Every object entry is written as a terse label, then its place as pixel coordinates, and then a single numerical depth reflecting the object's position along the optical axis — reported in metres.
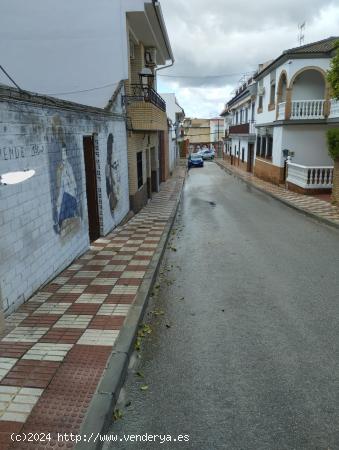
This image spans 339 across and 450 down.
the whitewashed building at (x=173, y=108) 43.69
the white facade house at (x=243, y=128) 29.70
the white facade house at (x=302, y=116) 17.63
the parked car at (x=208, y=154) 56.47
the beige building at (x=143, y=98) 12.32
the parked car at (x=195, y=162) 41.97
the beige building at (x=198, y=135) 84.56
